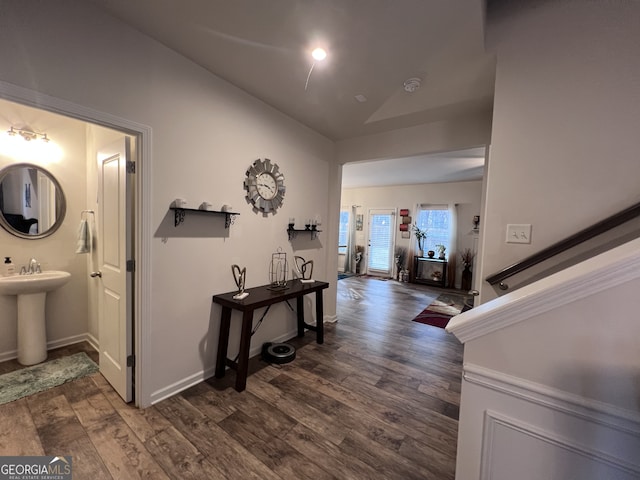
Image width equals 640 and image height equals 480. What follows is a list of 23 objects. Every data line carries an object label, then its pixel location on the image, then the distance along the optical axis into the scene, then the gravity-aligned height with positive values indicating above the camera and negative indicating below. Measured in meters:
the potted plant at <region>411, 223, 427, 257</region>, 6.94 -0.18
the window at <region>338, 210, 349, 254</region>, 8.15 -0.08
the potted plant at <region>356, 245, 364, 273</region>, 8.00 -0.82
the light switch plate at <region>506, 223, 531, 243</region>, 1.75 +0.02
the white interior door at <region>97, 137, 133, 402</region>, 1.92 -0.38
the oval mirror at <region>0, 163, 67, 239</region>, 2.44 +0.15
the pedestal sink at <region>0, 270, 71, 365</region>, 2.33 -0.93
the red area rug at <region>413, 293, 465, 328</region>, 4.01 -1.40
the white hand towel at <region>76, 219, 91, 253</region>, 2.63 -0.21
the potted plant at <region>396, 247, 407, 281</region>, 7.23 -0.81
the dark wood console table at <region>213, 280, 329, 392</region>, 2.16 -0.79
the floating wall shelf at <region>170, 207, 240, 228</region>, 2.02 +0.08
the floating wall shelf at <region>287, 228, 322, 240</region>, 3.09 -0.06
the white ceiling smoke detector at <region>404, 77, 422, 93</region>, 2.27 +1.35
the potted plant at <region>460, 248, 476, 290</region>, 6.22 -0.80
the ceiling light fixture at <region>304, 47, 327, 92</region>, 1.90 +1.32
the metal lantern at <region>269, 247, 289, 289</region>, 2.87 -0.51
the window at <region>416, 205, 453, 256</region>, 6.60 +0.21
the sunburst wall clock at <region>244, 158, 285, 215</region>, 2.58 +0.42
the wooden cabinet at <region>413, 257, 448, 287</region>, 6.53 -1.05
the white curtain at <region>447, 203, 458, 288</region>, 6.43 -0.36
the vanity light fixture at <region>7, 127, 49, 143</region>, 2.38 +0.80
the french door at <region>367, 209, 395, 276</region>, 7.52 -0.36
